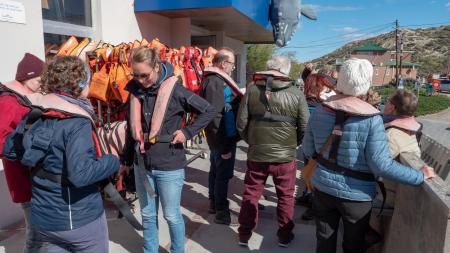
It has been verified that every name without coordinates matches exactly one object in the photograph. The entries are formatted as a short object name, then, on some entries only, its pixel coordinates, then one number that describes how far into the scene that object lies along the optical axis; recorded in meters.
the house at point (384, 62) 80.56
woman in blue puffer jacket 2.00
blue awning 5.84
